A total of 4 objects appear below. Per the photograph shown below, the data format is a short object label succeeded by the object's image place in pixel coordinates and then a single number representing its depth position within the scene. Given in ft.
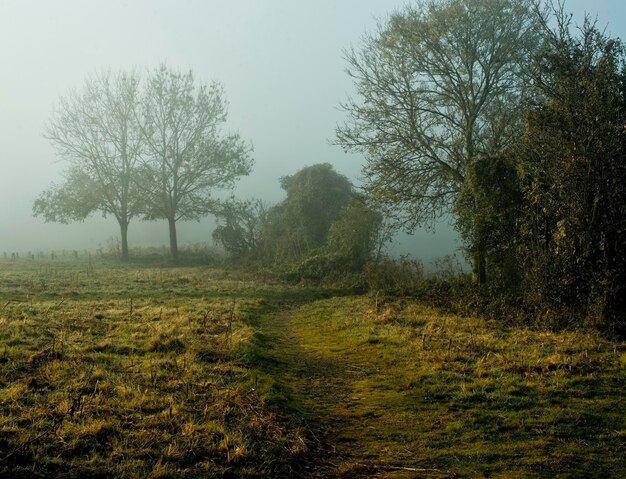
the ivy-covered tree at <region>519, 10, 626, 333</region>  33.86
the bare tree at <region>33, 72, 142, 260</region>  114.32
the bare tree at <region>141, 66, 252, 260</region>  113.70
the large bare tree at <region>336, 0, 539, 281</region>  57.52
